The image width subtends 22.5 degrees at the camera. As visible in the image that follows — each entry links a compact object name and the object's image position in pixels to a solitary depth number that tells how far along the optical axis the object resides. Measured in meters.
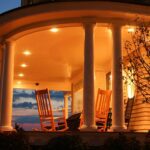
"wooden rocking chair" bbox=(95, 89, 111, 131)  10.91
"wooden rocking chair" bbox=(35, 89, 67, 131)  10.78
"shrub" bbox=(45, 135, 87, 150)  7.66
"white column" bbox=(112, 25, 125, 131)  9.55
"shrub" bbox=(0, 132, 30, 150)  7.32
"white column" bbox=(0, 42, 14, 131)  10.61
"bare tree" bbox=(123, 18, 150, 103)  7.02
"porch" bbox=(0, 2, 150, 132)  9.69
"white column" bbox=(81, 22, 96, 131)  9.50
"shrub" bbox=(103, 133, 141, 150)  7.61
